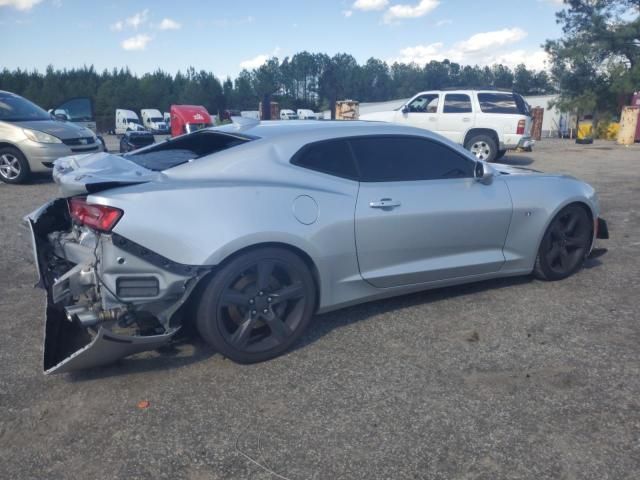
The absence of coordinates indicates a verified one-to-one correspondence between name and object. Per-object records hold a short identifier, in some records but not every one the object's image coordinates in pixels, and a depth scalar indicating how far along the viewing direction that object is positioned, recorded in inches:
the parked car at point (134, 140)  363.3
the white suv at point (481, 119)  544.4
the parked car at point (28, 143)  383.2
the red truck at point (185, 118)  652.7
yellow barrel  1032.2
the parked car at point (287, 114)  2143.7
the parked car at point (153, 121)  1850.4
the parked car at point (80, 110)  518.3
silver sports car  117.8
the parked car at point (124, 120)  1734.7
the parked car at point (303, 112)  2413.9
